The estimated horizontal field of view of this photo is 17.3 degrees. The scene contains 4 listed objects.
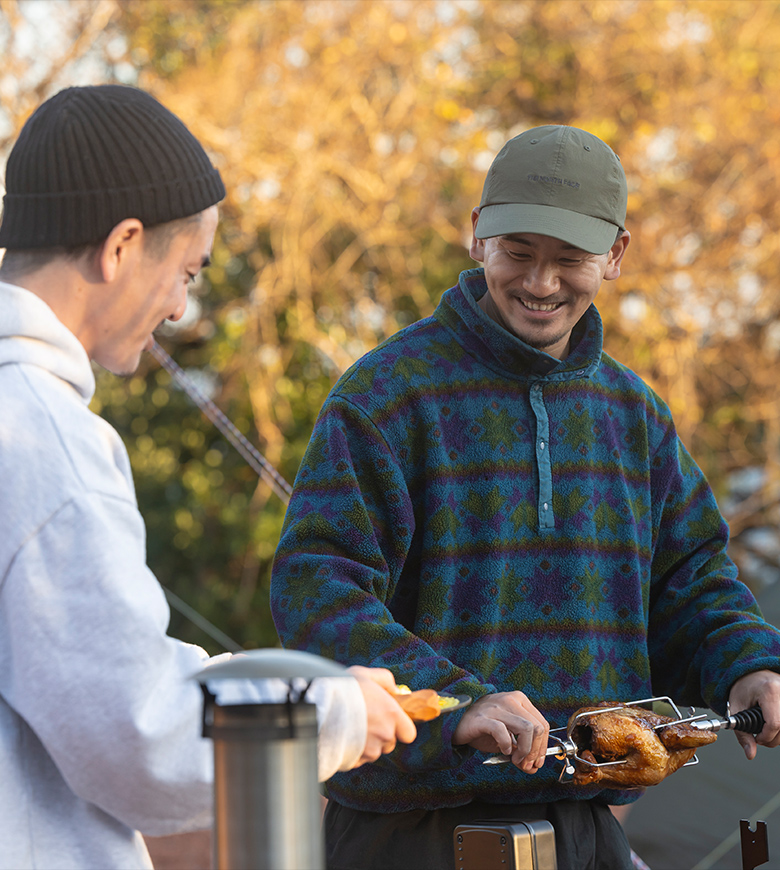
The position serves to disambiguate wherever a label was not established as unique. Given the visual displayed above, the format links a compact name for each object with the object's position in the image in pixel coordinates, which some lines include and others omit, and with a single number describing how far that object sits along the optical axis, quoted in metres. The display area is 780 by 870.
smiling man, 2.76
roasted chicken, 2.76
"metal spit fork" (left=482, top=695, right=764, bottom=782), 2.73
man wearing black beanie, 2.30
